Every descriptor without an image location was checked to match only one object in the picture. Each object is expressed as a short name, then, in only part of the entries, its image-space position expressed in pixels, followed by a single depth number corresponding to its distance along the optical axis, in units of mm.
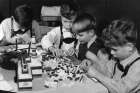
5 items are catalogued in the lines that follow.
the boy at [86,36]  2191
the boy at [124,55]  1672
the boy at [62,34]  2354
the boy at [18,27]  2379
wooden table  1688
